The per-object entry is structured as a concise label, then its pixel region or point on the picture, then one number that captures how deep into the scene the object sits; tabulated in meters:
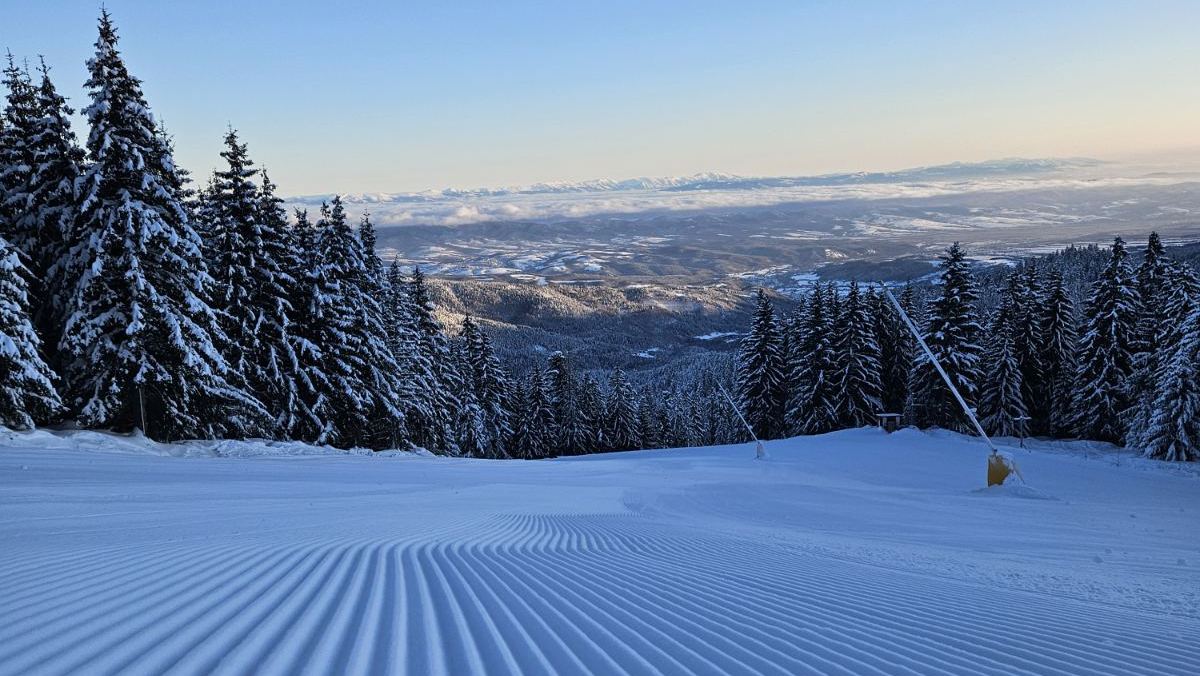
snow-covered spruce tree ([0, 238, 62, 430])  17.27
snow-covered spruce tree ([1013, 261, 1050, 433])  41.38
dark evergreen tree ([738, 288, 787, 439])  48.66
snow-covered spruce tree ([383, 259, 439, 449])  34.51
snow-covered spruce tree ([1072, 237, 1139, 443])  36.41
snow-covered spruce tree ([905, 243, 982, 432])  38.41
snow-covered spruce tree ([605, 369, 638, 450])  61.56
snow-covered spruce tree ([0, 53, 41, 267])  20.22
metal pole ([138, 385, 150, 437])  20.07
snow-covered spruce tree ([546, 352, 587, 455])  57.81
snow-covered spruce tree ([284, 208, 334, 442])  26.39
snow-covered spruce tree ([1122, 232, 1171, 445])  30.20
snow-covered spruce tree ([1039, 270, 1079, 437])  41.03
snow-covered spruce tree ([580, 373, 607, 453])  59.41
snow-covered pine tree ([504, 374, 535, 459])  54.09
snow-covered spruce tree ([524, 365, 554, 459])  54.06
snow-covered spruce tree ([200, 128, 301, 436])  24.58
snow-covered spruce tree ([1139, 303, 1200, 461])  25.98
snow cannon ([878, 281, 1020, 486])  19.78
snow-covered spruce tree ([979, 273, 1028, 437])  39.69
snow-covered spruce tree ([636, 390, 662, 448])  65.12
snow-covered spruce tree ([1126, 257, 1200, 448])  27.69
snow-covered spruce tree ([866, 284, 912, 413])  46.44
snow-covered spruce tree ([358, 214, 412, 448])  29.72
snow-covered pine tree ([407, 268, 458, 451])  37.72
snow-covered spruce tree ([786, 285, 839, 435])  44.56
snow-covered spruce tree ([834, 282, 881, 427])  43.81
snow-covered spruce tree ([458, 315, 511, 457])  48.53
